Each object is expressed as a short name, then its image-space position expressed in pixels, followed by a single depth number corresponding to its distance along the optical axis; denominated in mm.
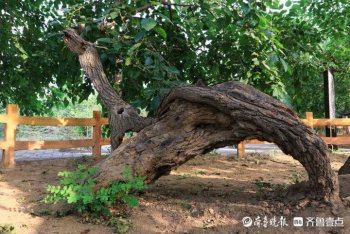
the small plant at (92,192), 3734
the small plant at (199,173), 6736
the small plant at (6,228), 3520
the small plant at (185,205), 4198
